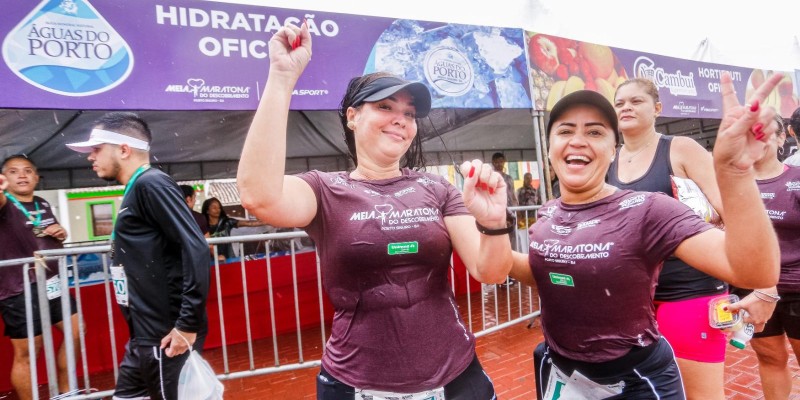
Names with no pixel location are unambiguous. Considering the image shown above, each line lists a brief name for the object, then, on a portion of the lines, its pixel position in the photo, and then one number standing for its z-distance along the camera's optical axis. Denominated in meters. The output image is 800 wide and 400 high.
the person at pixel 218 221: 7.16
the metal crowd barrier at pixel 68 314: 3.23
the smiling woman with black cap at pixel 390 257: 1.41
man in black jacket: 2.38
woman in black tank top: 1.94
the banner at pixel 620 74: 6.43
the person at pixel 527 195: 8.62
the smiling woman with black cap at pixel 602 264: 1.43
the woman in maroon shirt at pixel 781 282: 2.66
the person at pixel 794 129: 3.00
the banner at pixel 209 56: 3.91
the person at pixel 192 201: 6.35
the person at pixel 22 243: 3.61
